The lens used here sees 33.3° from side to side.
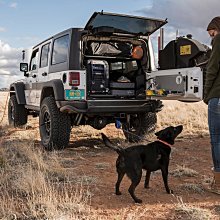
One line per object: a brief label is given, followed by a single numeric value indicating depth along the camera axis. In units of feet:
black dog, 13.14
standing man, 13.47
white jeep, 21.34
